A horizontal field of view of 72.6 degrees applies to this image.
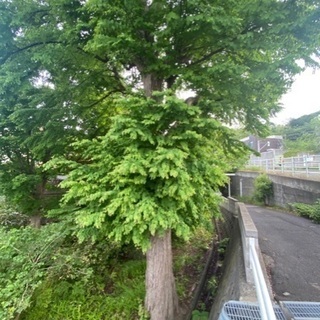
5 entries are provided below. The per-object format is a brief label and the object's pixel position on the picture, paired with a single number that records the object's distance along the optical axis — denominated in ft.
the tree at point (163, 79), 9.31
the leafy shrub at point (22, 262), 11.14
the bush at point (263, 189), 40.01
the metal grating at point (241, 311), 6.23
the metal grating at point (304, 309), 6.28
